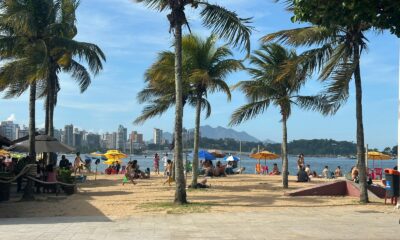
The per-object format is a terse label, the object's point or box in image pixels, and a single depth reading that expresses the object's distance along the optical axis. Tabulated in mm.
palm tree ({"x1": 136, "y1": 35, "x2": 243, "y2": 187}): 19484
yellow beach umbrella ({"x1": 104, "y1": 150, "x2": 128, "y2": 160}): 37494
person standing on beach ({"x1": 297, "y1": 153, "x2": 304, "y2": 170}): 27434
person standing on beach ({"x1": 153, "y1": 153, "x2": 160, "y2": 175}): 35931
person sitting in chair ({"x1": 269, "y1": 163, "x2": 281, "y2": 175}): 35069
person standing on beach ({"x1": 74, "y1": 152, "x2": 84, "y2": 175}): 28528
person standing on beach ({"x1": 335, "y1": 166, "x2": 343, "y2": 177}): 33338
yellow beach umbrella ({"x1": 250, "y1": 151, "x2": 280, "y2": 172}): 37062
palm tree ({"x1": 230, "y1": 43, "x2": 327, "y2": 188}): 20562
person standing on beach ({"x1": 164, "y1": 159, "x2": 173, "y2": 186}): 21798
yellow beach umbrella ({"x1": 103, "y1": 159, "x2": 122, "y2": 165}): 39028
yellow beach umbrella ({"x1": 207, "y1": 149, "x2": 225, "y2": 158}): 38169
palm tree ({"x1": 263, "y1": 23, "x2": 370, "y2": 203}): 14406
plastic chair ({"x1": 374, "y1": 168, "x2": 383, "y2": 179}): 33259
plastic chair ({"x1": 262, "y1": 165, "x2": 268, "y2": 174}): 38375
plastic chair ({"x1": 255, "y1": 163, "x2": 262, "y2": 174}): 38094
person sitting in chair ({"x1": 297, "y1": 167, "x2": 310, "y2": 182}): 25453
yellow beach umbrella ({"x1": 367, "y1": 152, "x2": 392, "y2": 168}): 35469
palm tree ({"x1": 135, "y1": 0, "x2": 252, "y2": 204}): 13578
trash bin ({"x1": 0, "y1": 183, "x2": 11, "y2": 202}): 14578
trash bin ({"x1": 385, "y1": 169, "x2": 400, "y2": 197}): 12906
